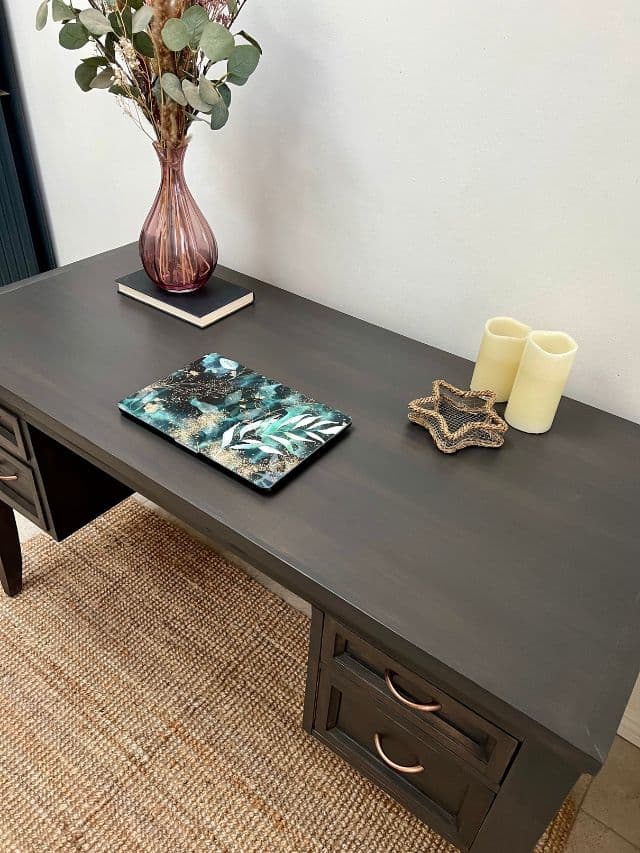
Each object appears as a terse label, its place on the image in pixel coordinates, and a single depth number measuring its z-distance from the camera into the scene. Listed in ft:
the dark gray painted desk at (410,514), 2.04
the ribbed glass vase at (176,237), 3.50
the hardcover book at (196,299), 3.67
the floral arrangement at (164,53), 2.82
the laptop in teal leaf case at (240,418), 2.71
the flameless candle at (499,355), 2.99
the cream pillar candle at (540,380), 2.78
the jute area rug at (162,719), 3.50
